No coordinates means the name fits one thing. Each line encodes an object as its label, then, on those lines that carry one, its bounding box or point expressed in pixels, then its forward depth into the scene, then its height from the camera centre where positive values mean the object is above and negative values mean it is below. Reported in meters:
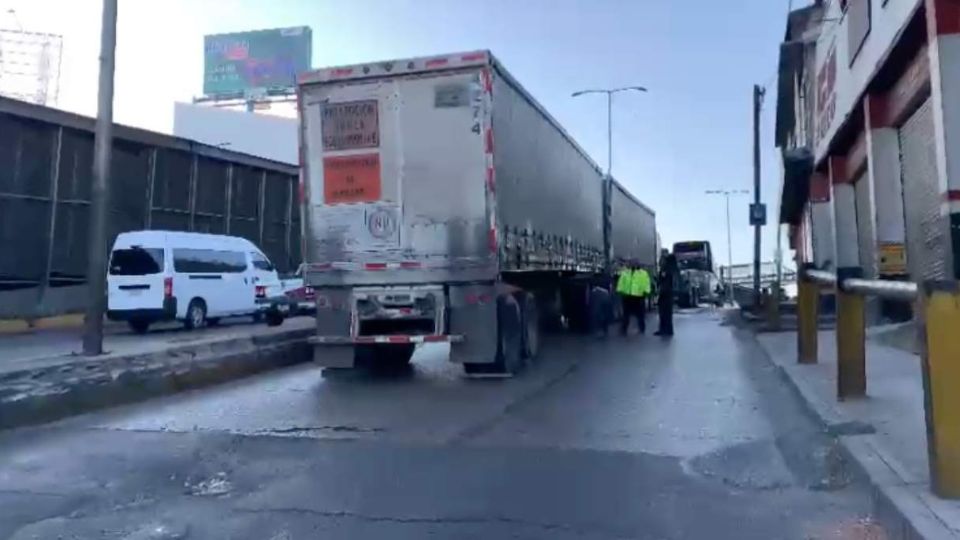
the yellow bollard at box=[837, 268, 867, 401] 8.25 -0.28
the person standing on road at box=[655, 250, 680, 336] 19.61 +0.45
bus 41.16 +1.85
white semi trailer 11.64 +1.33
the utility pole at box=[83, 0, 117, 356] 11.66 +0.99
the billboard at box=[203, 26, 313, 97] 69.44 +18.57
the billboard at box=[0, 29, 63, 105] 30.44 +8.03
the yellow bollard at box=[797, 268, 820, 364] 11.59 -0.03
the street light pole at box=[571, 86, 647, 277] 25.39 +2.31
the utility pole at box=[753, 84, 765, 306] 27.67 +4.84
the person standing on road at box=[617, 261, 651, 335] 20.19 +0.50
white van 19.66 +0.74
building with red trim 9.07 +2.40
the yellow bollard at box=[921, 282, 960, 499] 4.80 -0.36
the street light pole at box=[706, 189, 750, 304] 43.72 +1.68
